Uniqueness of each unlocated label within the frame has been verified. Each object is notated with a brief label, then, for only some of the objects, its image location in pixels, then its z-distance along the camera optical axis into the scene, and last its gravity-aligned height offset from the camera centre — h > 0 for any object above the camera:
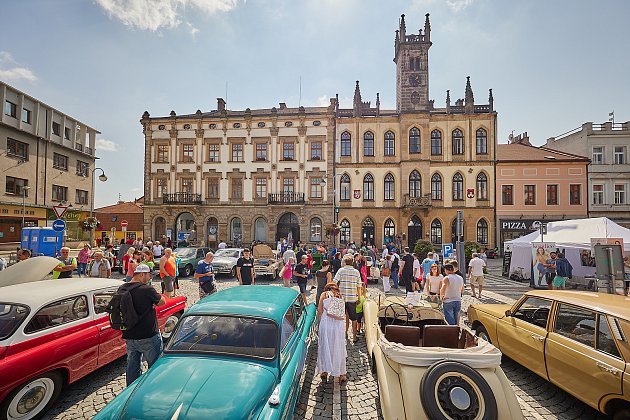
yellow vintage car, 3.61 -1.73
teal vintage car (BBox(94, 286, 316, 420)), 2.67 -1.60
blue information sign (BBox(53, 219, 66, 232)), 11.10 -0.32
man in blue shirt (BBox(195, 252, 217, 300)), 8.25 -1.63
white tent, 12.64 -0.79
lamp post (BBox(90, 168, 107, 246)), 18.68 +2.49
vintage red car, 3.71 -1.74
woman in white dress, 4.79 -2.04
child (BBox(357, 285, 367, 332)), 6.81 -2.05
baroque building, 29.47 +4.28
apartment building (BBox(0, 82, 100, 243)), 25.48 +5.03
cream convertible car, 3.07 -1.79
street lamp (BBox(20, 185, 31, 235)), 24.89 +1.28
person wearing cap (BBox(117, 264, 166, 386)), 4.27 -1.58
